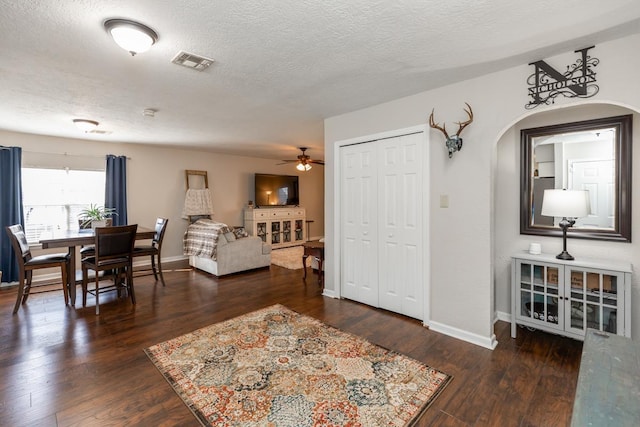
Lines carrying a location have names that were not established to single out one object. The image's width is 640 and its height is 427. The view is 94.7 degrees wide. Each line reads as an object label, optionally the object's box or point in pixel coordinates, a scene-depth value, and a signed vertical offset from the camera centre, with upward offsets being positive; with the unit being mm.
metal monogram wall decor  2145 +973
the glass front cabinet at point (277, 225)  7379 -371
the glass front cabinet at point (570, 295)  2258 -722
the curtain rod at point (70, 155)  4770 +999
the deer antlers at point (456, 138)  2703 +666
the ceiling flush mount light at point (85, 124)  3934 +1190
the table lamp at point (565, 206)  2475 +24
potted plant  3998 -87
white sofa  4992 -814
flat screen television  7617 +555
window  4840 +281
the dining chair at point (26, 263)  3381 -605
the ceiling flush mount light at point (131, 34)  1788 +1107
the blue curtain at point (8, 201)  4520 +178
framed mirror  2418 +333
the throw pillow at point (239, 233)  5324 -403
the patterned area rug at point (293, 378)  1786 -1220
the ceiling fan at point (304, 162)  6301 +1050
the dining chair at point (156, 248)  4438 -560
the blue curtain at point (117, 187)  5422 +457
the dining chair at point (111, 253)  3434 -502
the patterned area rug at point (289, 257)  5801 -1033
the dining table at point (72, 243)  3354 -358
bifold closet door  3166 -162
